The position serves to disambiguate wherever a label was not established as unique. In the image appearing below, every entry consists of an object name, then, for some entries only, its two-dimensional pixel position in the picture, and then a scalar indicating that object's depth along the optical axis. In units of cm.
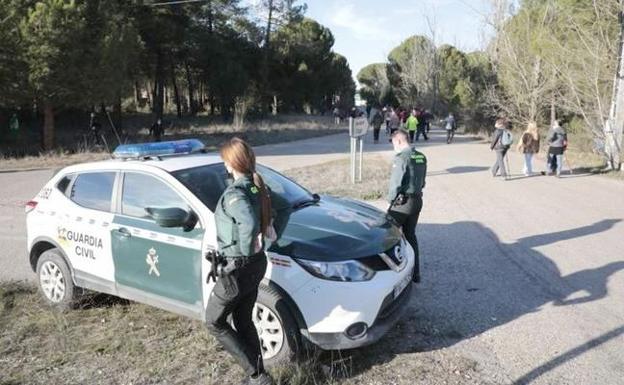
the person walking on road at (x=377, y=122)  2556
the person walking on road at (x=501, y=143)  1333
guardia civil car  375
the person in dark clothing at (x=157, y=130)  2548
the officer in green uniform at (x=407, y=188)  555
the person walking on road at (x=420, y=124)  2745
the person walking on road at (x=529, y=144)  1377
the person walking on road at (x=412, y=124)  2373
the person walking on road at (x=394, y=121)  2588
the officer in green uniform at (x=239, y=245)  309
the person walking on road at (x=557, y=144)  1345
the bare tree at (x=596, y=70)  1520
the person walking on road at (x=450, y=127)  2608
